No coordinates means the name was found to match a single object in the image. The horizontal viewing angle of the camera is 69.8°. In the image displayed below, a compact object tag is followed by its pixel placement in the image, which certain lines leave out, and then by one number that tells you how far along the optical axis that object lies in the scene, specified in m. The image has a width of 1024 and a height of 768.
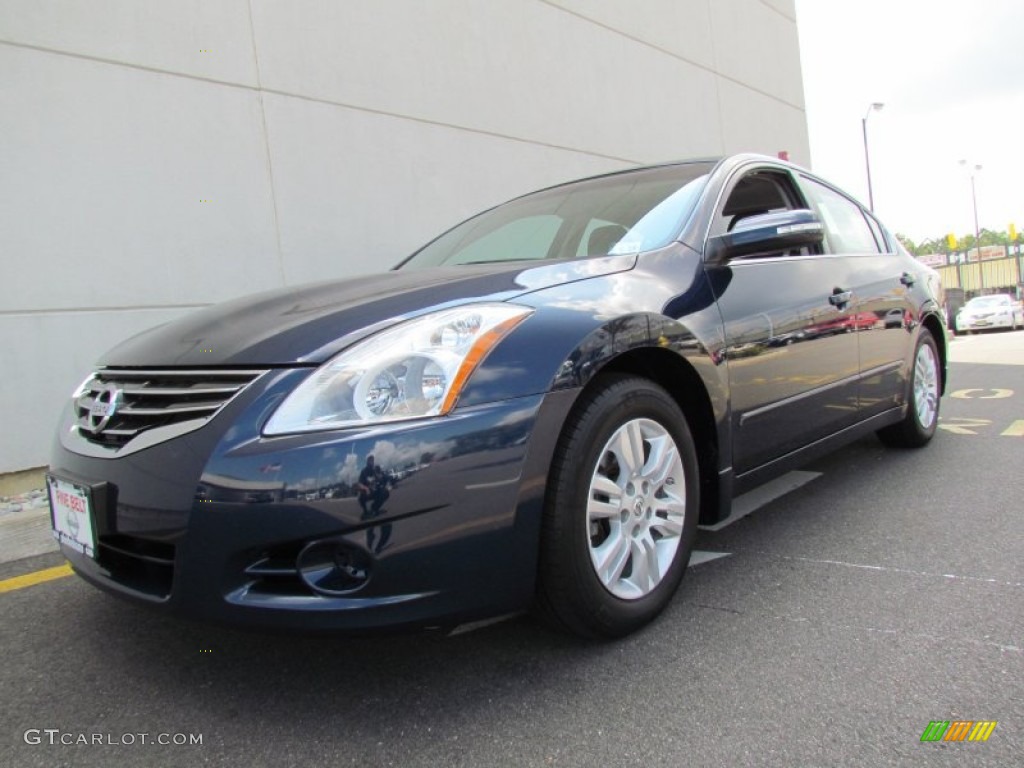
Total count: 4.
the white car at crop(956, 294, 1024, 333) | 24.48
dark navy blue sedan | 1.62
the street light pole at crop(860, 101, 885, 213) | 23.83
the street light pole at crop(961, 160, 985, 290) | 44.28
